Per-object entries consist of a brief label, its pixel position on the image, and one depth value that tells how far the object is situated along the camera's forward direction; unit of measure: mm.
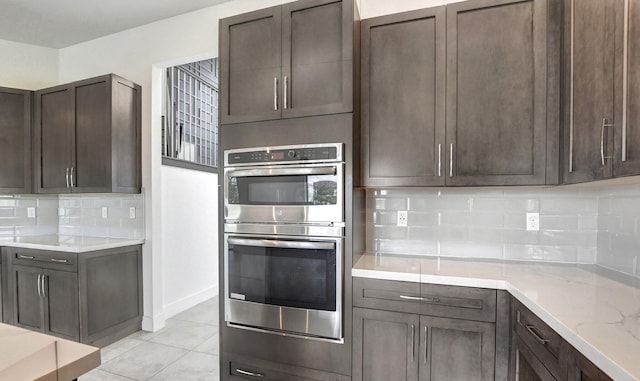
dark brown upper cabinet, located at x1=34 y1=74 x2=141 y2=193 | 2809
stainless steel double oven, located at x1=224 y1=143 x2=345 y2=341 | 1791
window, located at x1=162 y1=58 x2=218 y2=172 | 3537
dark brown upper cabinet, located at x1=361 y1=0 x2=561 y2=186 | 1699
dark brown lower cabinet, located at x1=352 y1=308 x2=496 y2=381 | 1562
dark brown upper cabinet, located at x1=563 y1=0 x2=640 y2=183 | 1084
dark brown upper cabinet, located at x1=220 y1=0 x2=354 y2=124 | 1845
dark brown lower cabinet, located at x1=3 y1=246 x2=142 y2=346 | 2609
